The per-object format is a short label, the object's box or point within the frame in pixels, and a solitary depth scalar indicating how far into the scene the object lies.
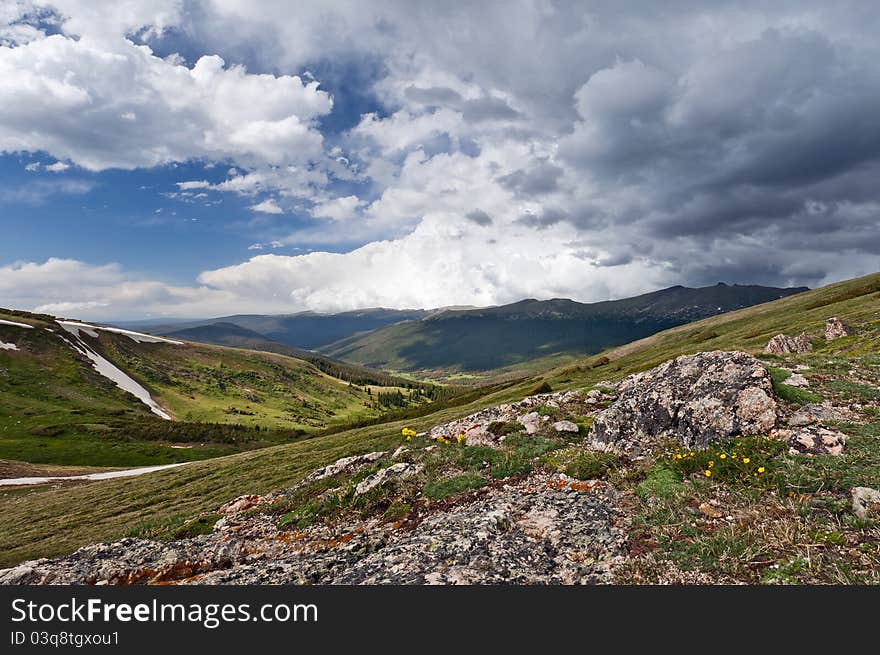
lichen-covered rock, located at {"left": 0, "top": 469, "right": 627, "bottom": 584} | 8.53
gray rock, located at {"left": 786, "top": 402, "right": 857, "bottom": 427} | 12.79
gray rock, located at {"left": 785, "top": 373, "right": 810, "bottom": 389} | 15.87
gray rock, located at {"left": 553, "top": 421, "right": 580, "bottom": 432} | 18.19
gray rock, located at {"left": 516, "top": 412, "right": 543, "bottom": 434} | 19.14
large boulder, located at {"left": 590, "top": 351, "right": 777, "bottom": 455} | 13.51
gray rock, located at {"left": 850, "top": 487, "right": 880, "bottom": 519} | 8.13
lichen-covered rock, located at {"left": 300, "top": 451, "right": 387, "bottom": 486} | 18.73
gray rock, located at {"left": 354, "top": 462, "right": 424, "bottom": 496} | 15.12
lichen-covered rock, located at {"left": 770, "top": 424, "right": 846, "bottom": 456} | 11.03
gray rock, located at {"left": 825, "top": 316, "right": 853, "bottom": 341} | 44.12
